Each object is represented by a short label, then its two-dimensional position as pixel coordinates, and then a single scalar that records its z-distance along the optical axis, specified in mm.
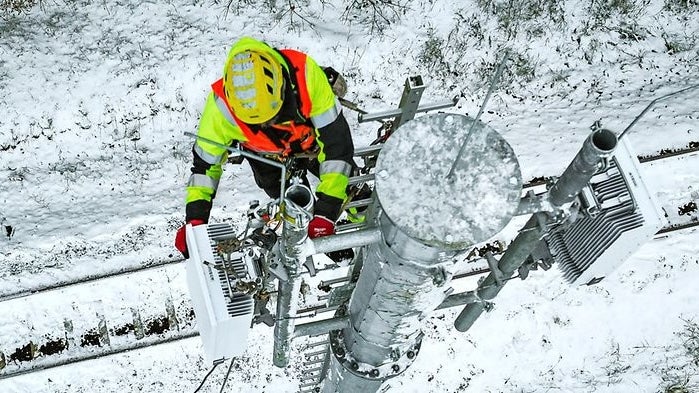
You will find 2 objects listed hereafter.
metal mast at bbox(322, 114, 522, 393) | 2836
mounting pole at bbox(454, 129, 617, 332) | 3064
